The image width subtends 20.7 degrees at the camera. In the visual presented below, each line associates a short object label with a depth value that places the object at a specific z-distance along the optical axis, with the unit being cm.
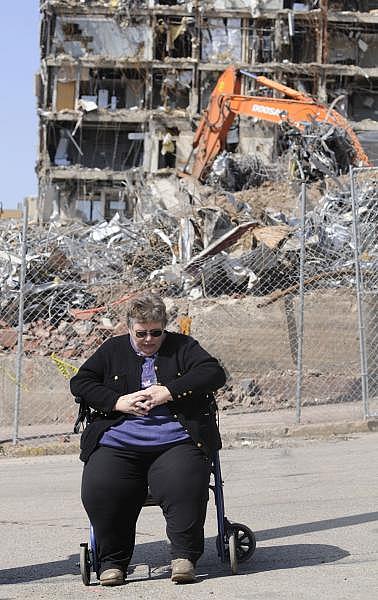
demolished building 4991
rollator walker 510
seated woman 505
